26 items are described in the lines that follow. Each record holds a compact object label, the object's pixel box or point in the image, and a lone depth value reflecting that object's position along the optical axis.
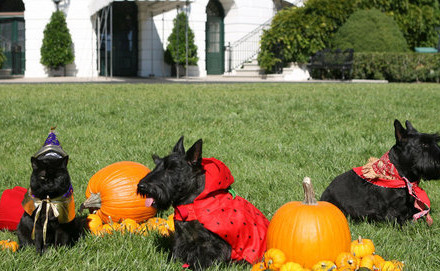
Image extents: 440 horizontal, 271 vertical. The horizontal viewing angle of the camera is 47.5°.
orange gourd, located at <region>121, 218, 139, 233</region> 3.60
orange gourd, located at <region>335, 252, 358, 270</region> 2.69
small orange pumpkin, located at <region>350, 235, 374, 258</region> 2.93
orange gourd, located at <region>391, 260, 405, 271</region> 2.76
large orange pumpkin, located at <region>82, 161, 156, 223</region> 3.97
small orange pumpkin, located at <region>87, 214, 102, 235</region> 3.61
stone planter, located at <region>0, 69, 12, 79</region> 23.68
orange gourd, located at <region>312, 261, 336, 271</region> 2.71
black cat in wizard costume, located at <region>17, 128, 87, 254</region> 3.00
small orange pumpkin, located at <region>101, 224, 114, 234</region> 3.55
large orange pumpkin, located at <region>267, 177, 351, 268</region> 2.90
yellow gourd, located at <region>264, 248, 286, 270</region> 2.76
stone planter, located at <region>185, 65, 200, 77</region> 27.61
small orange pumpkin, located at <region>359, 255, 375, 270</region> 2.72
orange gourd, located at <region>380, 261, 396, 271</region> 2.73
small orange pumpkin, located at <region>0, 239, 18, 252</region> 3.12
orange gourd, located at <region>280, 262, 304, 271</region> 2.68
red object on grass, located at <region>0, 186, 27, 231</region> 3.67
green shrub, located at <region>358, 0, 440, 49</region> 25.61
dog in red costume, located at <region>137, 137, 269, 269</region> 2.81
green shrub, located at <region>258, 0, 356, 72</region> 24.22
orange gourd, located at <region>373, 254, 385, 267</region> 2.77
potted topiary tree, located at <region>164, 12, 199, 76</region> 26.34
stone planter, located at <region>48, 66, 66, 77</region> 25.14
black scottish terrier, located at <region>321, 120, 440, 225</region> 3.66
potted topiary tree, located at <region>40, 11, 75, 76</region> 24.19
